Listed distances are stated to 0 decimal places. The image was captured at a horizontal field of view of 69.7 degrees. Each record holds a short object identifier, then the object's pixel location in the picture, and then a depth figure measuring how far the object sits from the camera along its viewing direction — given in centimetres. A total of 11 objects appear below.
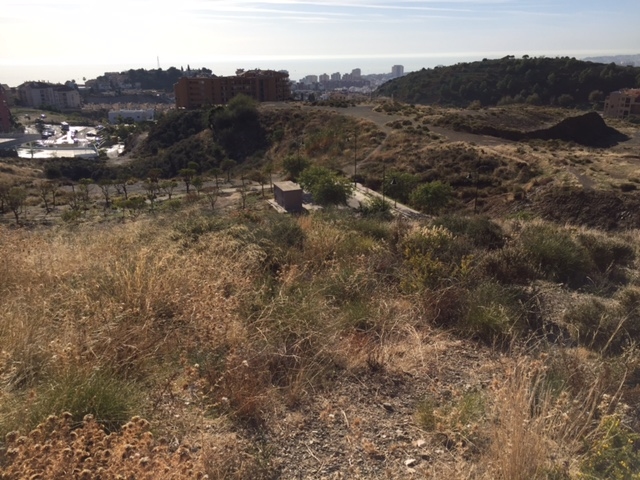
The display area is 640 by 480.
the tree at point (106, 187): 3403
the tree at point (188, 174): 3825
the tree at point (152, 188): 3253
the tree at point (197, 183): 3591
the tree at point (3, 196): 3110
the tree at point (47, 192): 3375
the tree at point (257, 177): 3439
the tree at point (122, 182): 4305
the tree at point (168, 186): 3697
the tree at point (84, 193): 3528
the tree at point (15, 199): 3000
